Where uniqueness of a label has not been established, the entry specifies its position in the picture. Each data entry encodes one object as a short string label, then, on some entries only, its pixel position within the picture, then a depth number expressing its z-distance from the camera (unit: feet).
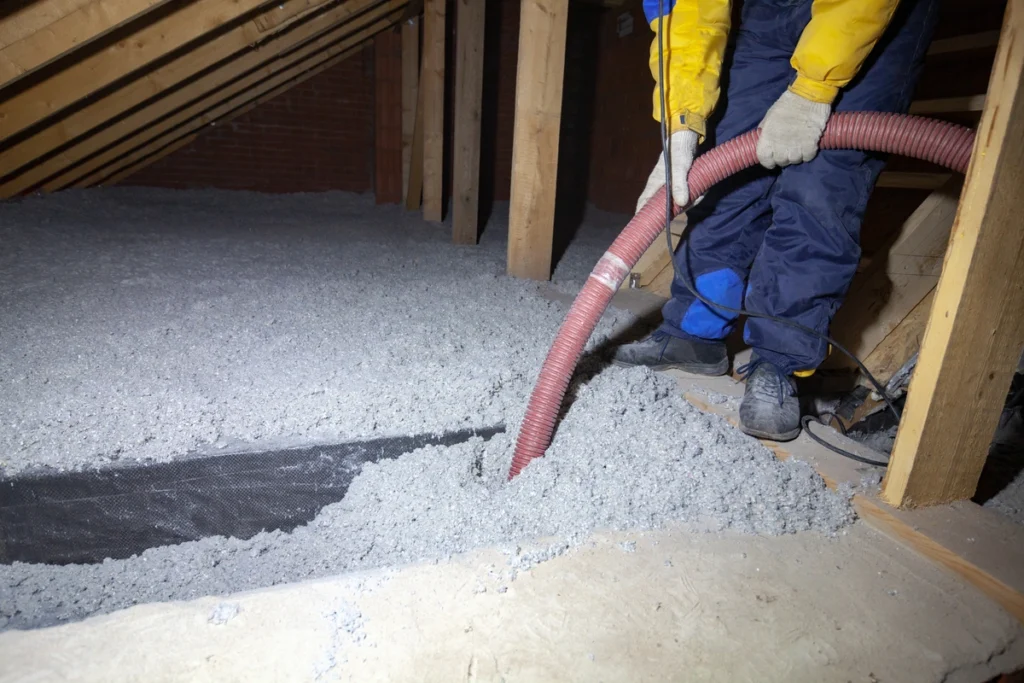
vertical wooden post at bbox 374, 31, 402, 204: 17.52
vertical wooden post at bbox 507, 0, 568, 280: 7.12
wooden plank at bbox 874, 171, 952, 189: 5.41
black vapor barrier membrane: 3.45
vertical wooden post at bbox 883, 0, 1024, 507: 2.74
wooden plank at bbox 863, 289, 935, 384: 5.31
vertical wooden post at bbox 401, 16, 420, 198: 14.67
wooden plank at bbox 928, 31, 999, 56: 5.11
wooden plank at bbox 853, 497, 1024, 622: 2.71
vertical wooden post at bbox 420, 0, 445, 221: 11.11
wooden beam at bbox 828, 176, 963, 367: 5.11
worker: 3.50
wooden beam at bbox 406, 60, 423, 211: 13.39
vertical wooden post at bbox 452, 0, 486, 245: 9.73
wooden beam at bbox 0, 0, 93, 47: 5.53
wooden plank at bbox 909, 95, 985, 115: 4.90
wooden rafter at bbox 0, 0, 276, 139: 7.33
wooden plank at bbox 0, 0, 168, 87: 5.65
